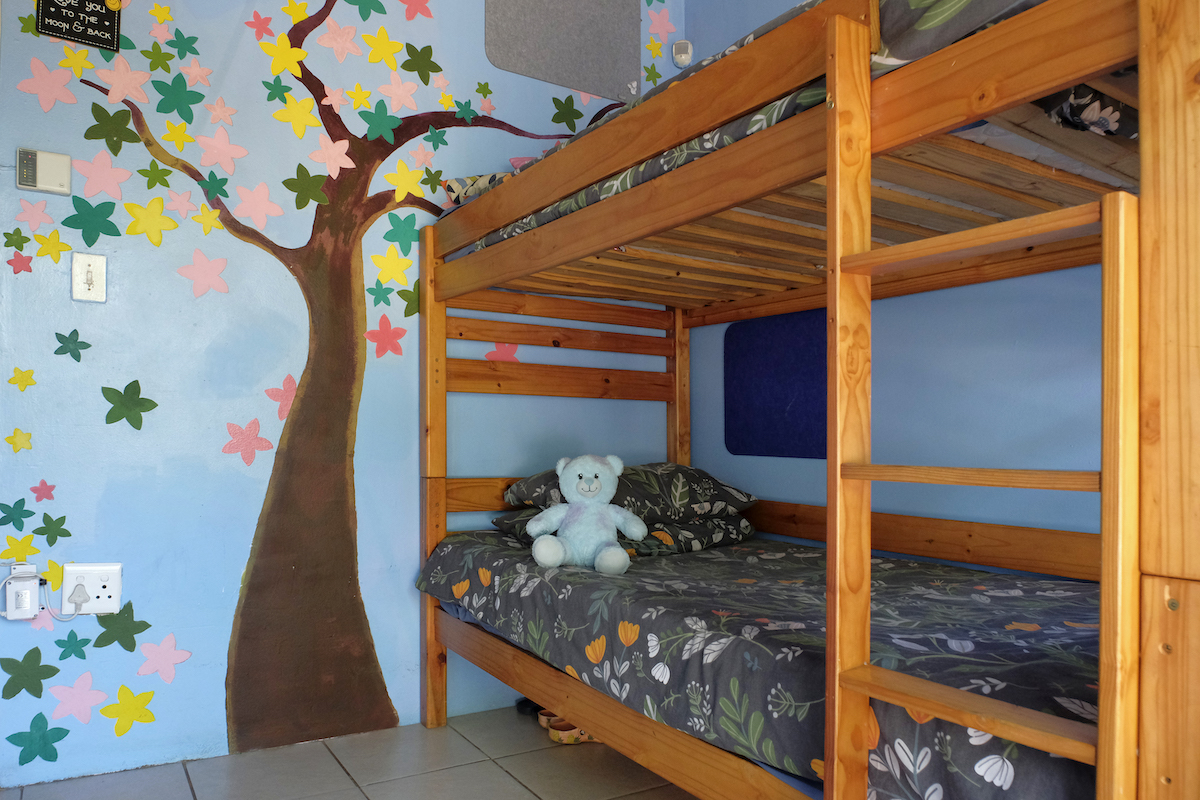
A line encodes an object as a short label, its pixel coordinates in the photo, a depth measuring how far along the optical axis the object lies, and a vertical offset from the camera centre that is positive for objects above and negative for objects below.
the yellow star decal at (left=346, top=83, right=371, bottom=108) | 2.47 +0.95
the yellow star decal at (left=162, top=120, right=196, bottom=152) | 2.20 +0.74
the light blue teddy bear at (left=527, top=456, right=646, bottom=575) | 2.07 -0.32
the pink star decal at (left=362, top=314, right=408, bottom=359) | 2.48 +0.20
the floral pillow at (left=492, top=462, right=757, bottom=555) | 2.36 -0.32
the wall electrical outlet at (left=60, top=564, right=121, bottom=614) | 2.05 -0.48
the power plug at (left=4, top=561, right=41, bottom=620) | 1.97 -0.47
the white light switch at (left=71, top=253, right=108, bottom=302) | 2.08 +0.33
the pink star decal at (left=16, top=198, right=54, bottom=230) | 2.02 +0.48
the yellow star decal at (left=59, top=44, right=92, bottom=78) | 2.07 +0.89
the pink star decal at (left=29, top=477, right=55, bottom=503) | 2.03 -0.22
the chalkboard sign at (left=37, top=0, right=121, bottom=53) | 2.05 +1.00
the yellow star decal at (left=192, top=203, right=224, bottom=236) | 2.23 +0.52
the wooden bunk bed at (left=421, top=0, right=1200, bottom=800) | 0.76 +0.20
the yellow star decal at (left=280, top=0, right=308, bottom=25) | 2.37 +1.17
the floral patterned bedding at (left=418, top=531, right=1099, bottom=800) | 0.98 -0.41
